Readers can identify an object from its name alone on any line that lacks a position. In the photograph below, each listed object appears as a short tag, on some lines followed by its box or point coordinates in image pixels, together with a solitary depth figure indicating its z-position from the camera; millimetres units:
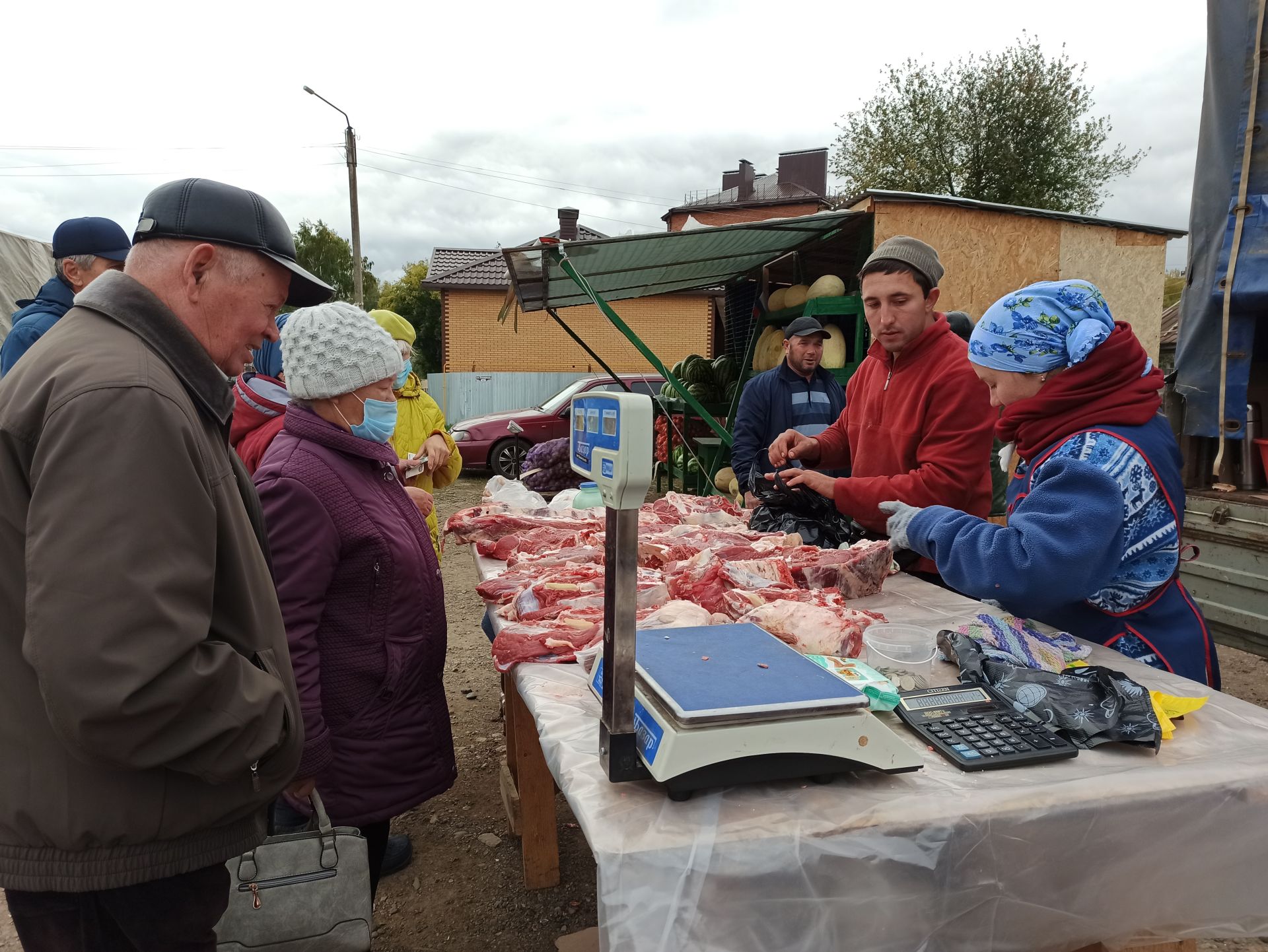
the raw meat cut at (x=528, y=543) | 3186
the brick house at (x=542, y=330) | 25906
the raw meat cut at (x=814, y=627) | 1994
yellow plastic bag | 1603
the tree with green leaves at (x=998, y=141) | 20844
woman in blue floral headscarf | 1899
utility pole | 19250
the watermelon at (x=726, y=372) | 10336
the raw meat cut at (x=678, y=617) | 2116
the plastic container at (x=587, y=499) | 3969
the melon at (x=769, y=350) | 8820
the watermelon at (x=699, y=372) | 10415
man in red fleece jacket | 3125
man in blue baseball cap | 3867
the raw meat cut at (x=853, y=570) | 2648
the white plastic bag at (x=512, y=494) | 4082
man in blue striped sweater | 5883
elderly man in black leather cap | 1174
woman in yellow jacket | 4496
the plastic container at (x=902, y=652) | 1929
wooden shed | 7117
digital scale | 1220
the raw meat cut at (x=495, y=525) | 3441
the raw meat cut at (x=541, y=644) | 2062
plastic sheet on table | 1224
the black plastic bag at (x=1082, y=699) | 1516
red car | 13008
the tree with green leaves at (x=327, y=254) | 40250
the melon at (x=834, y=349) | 7684
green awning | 7160
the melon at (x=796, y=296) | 8344
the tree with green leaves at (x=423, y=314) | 36062
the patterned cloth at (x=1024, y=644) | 1939
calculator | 1445
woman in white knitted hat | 2023
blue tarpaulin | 3691
